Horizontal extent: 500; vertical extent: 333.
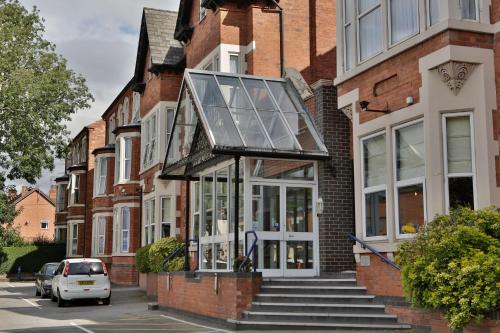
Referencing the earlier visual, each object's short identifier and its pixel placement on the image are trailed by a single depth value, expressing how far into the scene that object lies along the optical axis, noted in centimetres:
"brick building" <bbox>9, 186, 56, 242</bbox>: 7412
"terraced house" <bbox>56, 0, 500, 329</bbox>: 1097
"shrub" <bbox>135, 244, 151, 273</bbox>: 2283
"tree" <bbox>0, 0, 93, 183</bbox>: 3209
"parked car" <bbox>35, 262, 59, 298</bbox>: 2431
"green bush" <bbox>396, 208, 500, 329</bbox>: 862
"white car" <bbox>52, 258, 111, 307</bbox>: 2042
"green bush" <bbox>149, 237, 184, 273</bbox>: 2148
